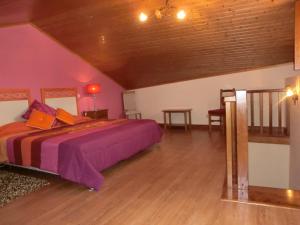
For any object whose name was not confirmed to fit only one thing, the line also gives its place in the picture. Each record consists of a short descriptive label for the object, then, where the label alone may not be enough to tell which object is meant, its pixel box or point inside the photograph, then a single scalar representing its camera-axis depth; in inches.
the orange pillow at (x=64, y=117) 169.8
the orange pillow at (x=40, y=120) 154.2
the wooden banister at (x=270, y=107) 173.0
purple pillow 163.8
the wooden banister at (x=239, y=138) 93.8
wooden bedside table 219.3
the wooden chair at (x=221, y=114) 207.0
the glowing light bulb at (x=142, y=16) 128.6
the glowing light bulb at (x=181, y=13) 123.6
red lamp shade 214.4
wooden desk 237.5
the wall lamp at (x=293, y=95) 136.1
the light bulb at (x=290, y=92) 146.5
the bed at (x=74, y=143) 105.3
